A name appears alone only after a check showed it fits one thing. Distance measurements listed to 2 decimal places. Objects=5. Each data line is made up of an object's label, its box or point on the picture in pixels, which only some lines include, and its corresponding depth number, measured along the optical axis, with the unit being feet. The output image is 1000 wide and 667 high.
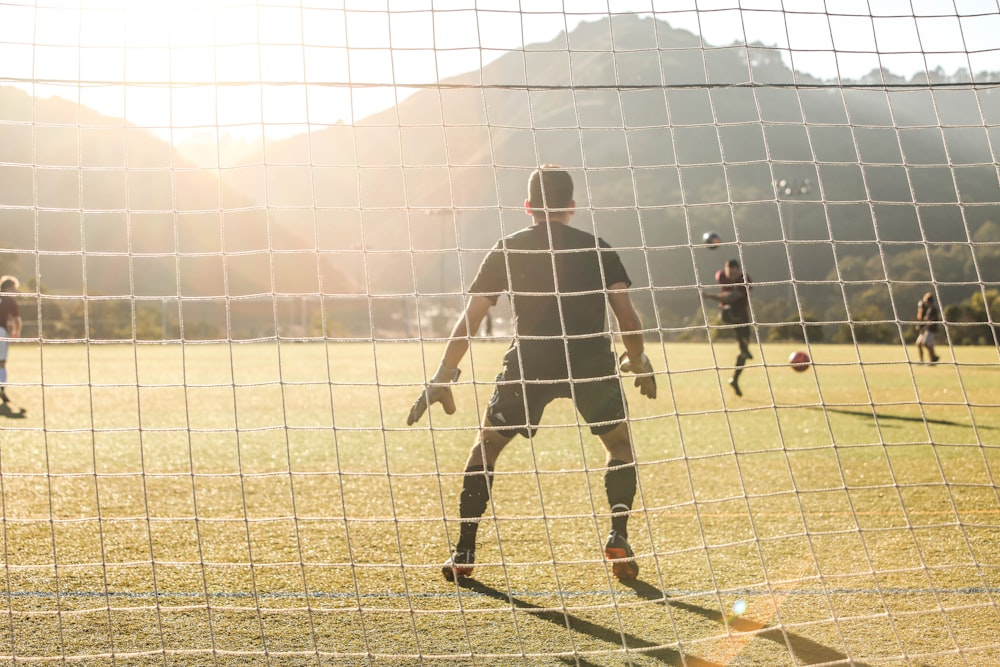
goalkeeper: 13.51
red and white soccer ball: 37.68
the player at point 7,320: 36.63
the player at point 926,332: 59.16
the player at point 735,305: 38.37
